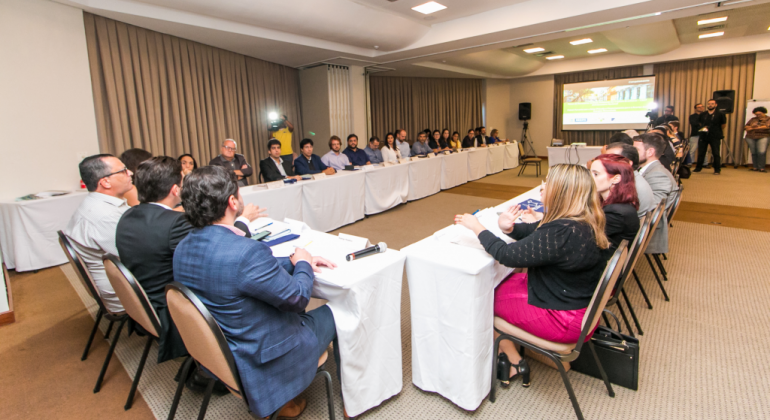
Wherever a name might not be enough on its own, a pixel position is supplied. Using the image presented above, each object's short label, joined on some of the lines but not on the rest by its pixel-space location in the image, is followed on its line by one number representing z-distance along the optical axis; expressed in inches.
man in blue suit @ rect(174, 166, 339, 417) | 44.4
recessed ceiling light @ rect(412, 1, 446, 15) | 195.7
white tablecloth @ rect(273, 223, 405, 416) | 57.7
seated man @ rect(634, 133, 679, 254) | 107.0
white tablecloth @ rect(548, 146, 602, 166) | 287.6
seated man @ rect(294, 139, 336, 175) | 192.7
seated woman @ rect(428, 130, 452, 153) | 329.7
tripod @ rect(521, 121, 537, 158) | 465.1
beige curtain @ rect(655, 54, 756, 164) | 338.6
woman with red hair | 72.8
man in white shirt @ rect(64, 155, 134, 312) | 76.7
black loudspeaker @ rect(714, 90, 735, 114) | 312.2
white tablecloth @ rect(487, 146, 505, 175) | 331.9
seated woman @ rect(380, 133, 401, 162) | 258.2
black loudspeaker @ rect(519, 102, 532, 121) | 444.5
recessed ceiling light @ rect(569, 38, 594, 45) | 303.6
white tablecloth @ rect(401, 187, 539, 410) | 59.2
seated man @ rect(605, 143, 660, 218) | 92.7
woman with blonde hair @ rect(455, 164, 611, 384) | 56.6
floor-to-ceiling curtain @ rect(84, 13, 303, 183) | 169.2
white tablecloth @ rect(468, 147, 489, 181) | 299.0
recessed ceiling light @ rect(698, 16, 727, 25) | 246.0
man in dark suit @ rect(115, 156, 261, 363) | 62.3
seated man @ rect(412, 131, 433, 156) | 294.0
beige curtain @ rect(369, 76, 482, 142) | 355.9
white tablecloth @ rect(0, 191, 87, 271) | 131.0
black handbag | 67.3
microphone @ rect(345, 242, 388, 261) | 63.6
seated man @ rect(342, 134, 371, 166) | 236.8
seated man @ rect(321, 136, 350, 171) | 213.9
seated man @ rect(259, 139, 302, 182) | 180.9
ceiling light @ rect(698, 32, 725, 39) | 296.3
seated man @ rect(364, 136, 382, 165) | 250.7
